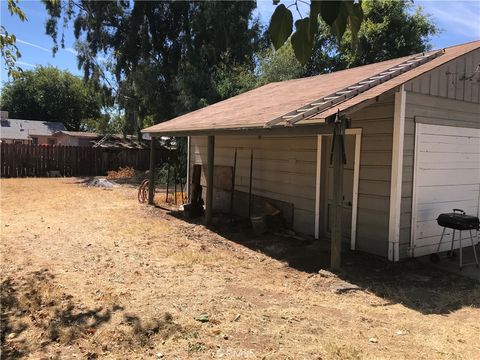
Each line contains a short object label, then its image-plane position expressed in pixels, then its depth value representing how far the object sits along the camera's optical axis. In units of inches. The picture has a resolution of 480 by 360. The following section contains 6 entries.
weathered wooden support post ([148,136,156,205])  522.3
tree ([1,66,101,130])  1943.9
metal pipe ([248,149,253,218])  423.1
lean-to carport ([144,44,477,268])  250.7
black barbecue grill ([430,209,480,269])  253.0
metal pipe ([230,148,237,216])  448.8
